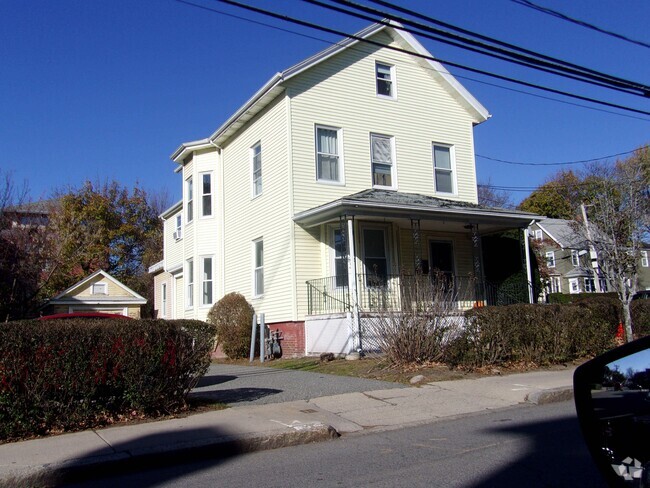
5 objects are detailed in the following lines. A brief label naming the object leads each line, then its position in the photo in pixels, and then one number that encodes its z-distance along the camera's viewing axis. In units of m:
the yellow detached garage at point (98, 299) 26.80
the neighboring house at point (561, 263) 49.84
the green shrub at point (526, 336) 12.32
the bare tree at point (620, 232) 17.86
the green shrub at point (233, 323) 18.66
